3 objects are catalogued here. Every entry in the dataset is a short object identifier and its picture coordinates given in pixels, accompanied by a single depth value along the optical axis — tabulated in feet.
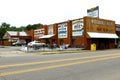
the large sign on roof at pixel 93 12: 67.20
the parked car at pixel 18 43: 86.18
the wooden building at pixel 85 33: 57.25
